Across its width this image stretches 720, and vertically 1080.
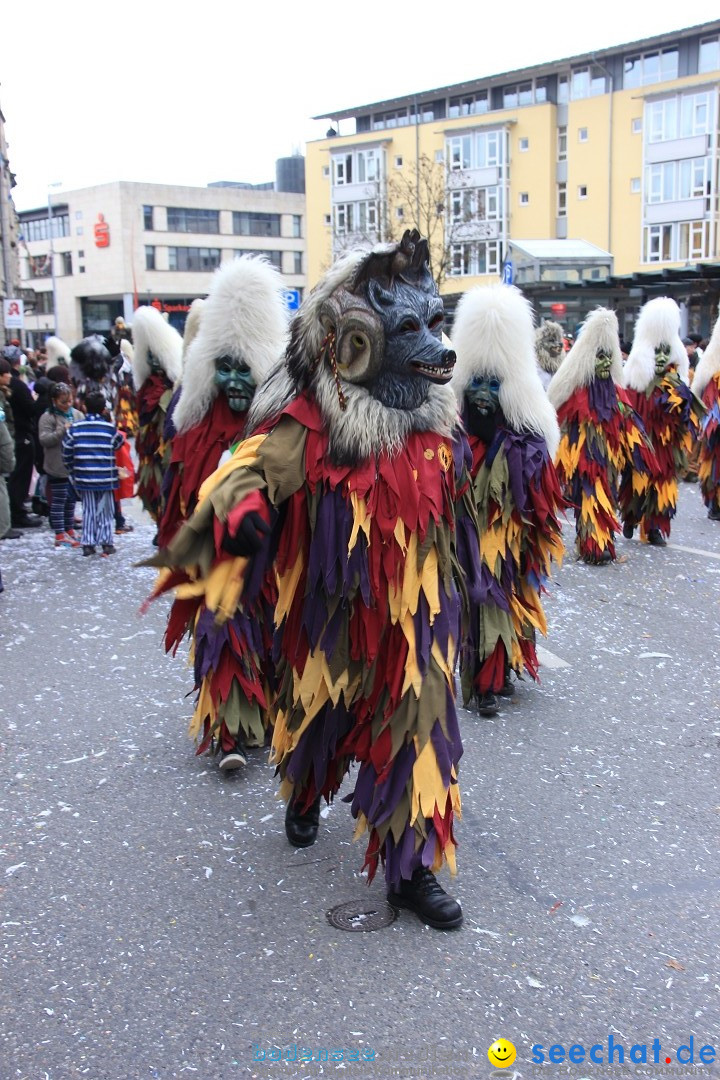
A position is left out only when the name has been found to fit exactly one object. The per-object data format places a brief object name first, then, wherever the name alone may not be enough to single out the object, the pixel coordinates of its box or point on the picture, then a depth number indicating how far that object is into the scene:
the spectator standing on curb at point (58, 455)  9.97
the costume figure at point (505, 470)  4.80
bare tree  38.11
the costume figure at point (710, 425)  10.38
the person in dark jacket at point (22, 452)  10.49
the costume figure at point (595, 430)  8.19
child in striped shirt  9.06
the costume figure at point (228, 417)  4.12
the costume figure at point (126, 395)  12.78
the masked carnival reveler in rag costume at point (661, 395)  9.32
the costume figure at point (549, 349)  11.25
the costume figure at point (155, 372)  7.62
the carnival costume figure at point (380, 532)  2.89
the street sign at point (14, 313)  24.02
